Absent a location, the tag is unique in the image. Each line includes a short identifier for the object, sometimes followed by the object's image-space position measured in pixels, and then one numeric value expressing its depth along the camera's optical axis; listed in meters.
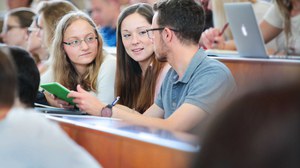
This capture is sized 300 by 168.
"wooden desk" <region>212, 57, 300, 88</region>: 4.89
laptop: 5.49
